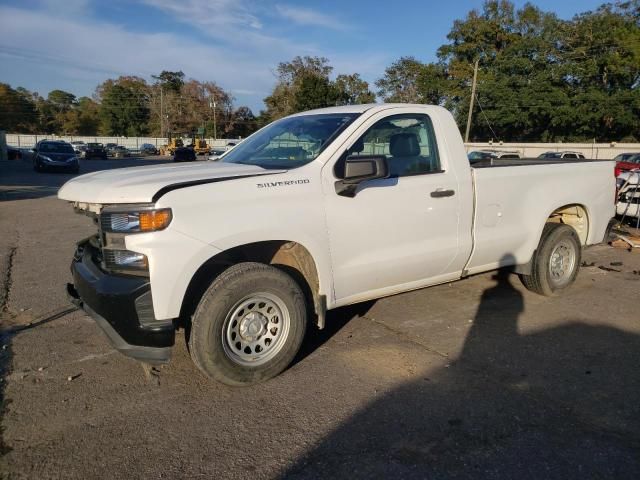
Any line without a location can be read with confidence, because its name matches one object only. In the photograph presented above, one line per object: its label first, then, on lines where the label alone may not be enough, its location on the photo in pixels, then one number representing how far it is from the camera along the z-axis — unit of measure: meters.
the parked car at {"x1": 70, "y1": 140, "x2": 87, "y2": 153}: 56.27
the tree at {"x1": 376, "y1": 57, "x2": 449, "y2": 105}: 54.44
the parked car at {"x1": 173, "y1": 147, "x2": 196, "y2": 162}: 35.76
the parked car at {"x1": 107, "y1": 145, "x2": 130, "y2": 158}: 57.66
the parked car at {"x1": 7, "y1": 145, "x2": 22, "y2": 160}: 42.19
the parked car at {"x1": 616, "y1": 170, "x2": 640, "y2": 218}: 9.38
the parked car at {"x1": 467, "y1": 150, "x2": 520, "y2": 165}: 20.56
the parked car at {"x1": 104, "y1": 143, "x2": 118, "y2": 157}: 59.02
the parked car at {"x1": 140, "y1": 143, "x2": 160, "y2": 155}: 67.25
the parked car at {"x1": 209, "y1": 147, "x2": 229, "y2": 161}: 62.59
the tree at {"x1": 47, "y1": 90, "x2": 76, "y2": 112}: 95.50
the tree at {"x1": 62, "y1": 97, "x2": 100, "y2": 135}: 92.19
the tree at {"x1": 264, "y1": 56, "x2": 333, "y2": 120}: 61.99
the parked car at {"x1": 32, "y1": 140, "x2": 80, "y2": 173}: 26.28
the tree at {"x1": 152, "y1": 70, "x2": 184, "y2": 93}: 99.61
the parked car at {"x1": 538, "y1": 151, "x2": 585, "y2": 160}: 24.55
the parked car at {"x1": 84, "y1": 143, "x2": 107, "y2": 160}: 48.09
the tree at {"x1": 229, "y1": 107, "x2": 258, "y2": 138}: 95.88
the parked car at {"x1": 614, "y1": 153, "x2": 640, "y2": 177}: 18.05
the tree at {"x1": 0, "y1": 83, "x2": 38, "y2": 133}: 83.62
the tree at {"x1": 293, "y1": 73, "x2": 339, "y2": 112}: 51.88
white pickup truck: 3.16
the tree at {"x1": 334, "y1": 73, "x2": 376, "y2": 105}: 57.62
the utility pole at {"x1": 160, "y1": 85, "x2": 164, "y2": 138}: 83.20
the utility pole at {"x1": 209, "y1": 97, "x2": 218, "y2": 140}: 83.44
